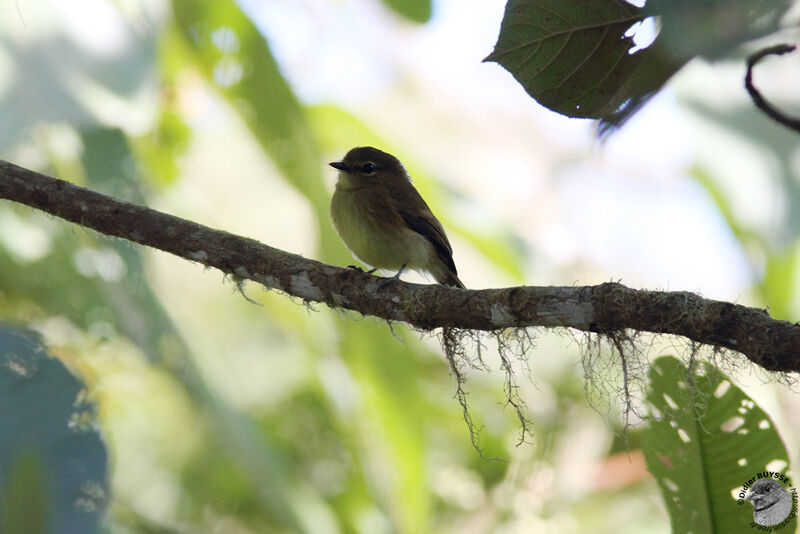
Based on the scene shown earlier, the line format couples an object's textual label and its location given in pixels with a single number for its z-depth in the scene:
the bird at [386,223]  7.51
